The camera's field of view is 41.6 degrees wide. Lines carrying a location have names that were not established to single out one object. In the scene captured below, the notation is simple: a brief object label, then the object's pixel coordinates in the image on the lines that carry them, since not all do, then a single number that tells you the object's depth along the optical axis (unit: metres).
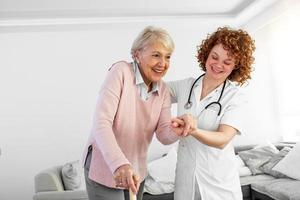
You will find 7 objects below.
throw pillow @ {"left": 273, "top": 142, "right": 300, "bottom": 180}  4.19
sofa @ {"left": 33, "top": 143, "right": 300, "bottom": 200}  3.55
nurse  1.86
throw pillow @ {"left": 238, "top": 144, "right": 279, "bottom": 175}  4.70
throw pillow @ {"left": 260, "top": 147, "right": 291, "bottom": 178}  4.55
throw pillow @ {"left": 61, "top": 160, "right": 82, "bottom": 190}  4.00
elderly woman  1.59
